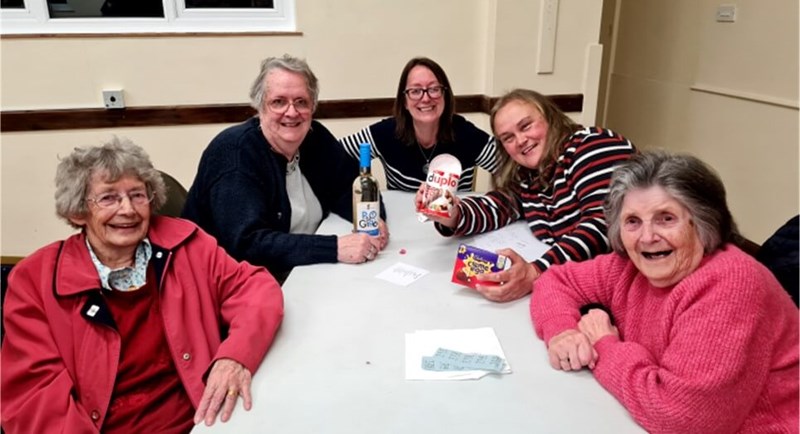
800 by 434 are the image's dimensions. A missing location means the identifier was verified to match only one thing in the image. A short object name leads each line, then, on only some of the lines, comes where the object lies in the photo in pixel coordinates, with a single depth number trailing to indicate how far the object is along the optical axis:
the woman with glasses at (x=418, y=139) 2.36
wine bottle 1.71
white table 0.97
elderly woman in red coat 1.13
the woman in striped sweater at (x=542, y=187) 1.50
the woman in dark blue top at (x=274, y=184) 1.65
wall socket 2.98
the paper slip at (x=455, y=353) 1.10
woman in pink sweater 0.89
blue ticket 1.10
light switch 3.27
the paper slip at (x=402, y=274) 1.53
